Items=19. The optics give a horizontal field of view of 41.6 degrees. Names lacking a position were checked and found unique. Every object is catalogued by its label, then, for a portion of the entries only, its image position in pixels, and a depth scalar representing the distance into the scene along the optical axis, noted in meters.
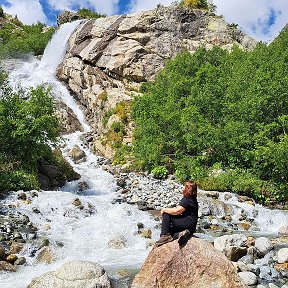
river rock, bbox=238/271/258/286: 10.43
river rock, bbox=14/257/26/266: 11.72
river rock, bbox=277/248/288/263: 12.02
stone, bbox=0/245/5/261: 11.74
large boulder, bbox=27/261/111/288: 8.92
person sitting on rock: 9.02
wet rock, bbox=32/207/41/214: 17.34
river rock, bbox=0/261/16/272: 11.12
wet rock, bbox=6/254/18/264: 11.77
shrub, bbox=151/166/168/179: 26.80
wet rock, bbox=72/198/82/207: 19.02
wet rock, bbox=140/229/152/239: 15.16
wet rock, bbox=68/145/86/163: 32.75
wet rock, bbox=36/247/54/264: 12.30
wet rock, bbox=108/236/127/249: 14.10
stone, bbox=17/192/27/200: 18.88
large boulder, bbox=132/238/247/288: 8.48
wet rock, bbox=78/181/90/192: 25.25
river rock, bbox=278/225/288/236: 16.40
